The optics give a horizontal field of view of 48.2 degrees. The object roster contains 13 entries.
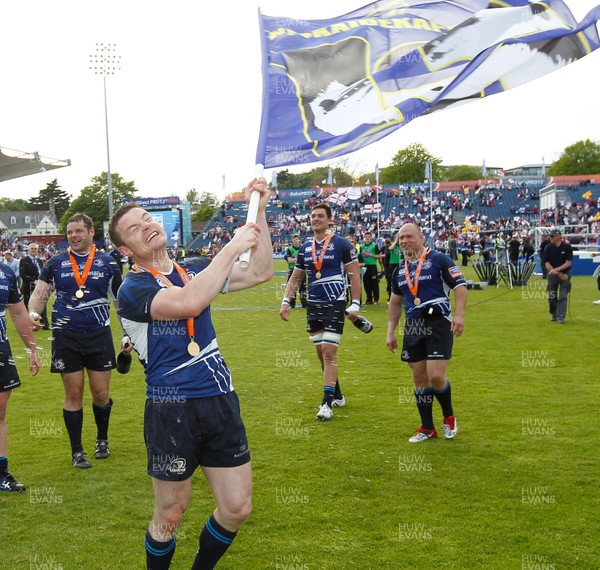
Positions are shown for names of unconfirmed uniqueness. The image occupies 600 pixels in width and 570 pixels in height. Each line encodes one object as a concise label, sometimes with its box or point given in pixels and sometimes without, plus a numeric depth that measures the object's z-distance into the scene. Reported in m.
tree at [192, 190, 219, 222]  112.12
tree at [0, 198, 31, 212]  152.59
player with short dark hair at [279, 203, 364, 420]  8.38
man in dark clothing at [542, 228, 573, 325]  16.03
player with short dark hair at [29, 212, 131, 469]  6.59
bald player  7.05
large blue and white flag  4.54
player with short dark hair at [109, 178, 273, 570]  3.62
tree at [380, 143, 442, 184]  111.62
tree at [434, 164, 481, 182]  124.94
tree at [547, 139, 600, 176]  106.75
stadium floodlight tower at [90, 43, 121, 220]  49.94
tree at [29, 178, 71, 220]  134.00
